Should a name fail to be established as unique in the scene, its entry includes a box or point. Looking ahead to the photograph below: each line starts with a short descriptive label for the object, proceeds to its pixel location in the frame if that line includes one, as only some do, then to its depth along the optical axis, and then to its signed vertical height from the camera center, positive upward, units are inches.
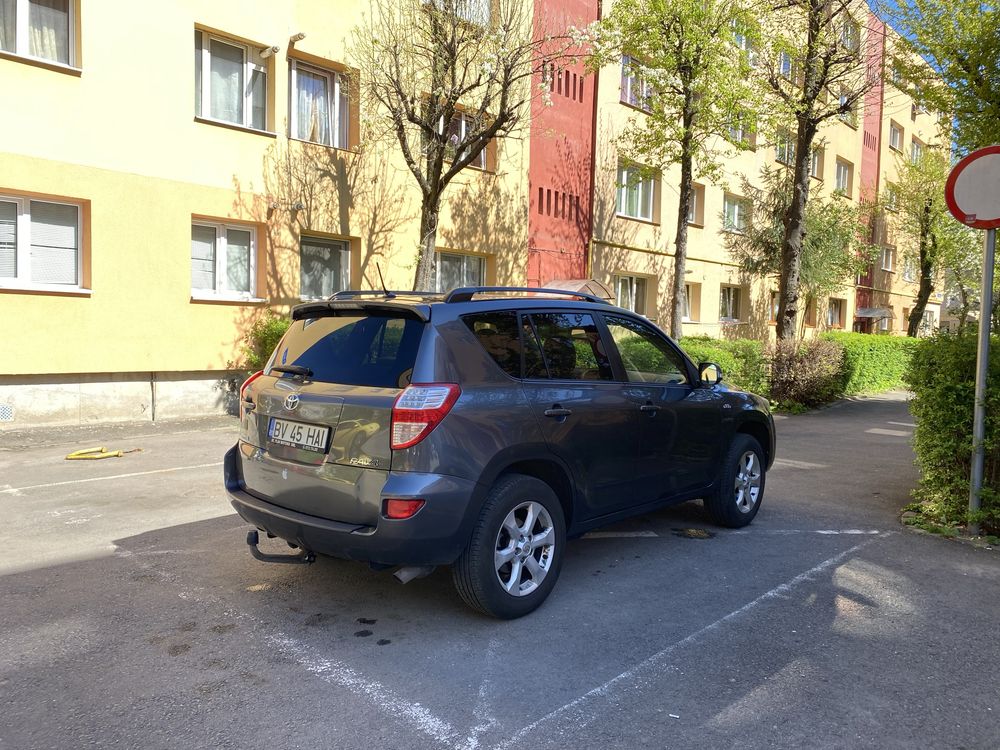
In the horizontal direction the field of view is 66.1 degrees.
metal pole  225.6 -9.6
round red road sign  223.1 +46.4
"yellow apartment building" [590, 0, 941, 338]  765.3 +119.7
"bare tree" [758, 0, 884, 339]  603.2 +218.4
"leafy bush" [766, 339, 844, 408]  614.2 -25.6
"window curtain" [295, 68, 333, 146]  530.3 +152.4
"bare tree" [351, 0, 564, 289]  467.5 +162.6
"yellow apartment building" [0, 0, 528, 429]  408.5 +79.0
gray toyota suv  149.6 -22.6
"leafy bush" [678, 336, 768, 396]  533.0 -13.8
